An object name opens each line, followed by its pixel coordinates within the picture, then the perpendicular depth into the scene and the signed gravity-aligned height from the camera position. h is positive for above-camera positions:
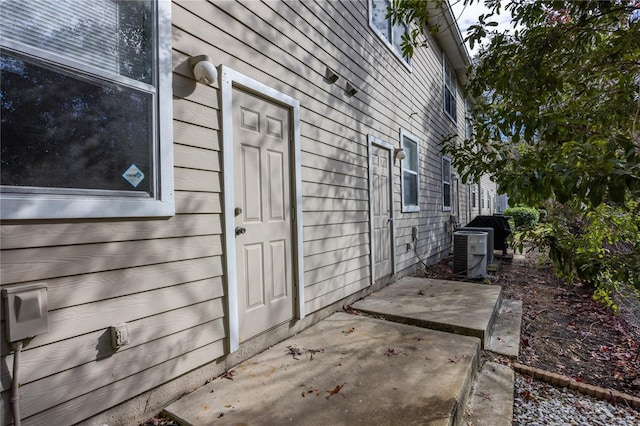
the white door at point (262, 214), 2.71 +0.01
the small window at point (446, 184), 8.87 +0.71
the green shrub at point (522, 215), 15.67 -0.33
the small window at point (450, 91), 9.40 +3.51
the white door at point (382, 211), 5.04 +0.01
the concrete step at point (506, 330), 3.22 -1.33
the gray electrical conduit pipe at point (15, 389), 1.48 -0.74
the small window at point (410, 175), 6.15 +0.69
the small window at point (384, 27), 5.23 +3.10
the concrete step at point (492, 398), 2.21 -1.38
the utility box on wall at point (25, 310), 1.49 -0.41
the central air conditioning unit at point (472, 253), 5.94 -0.79
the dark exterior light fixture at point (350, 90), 4.36 +1.60
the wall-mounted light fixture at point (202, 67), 2.29 +1.01
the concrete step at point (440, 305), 3.38 -1.13
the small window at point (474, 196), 14.16 +0.59
